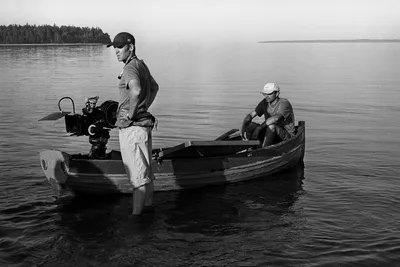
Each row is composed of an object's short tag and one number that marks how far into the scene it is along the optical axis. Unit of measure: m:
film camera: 8.59
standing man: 7.61
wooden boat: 8.98
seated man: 11.37
